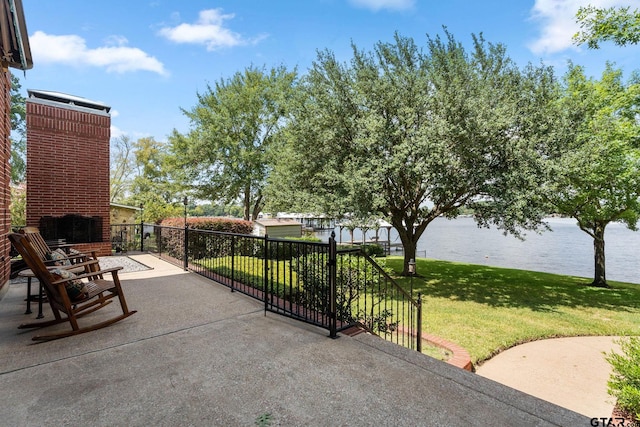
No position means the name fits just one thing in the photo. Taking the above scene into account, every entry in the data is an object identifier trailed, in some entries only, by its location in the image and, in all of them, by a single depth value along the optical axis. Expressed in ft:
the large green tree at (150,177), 74.55
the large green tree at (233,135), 58.49
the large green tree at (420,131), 26.12
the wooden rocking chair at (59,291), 9.22
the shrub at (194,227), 26.81
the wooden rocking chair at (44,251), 12.41
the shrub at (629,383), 7.37
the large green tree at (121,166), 85.67
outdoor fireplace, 24.48
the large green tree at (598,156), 27.32
